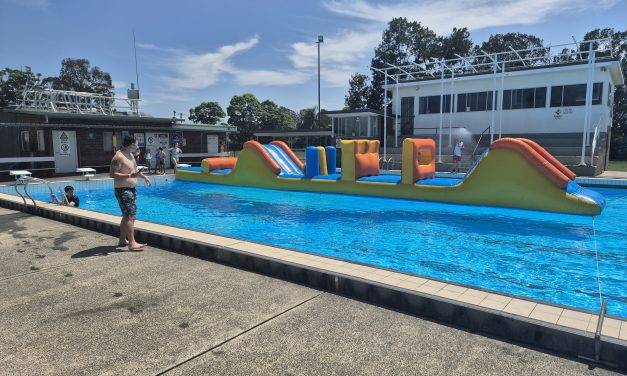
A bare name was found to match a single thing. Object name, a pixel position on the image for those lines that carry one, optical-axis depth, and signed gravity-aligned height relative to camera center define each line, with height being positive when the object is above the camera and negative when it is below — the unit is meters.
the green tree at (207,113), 56.16 +4.21
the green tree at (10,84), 44.44 +6.60
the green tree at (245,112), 56.44 +4.34
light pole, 42.12 +10.59
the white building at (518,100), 21.67 +2.47
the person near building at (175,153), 22.74 -0.51
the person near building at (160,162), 21.69 -0.94
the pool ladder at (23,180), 11.12 -0.96
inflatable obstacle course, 11.23 -1.18
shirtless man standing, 6.31 -0.65
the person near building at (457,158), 19.41 -0.74
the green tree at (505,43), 46.56 +11.24
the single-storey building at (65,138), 19.36 +0.36
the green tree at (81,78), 54.34 +8.88
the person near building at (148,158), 22.77 -0.76
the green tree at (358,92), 51.94 +6.47
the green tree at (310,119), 60.19 +3.67
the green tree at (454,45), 44.25 +10.54
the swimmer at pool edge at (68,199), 10.33 -1.38
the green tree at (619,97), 37.92 +4.24
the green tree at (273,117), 57.88 +3.73
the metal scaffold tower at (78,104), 21.44 +2.30
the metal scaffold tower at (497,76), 17.06 +3.85
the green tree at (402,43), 46.44 +11.38
